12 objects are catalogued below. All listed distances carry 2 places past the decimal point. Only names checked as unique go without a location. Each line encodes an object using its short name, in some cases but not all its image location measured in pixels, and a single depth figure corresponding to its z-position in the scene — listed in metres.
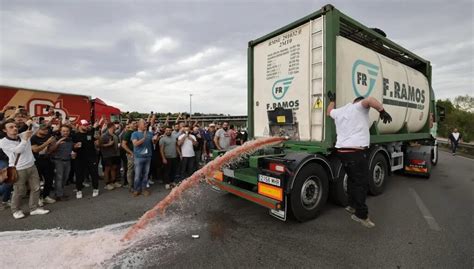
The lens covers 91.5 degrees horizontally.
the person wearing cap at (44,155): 4.66
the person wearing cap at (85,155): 5.40
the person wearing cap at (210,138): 9.19
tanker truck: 3.61
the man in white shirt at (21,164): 4.02
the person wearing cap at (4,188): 4.34
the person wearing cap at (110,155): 5.99
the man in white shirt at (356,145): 3.52
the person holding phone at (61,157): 4.99
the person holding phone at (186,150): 6.21
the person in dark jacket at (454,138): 14.80
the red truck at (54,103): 9.06
